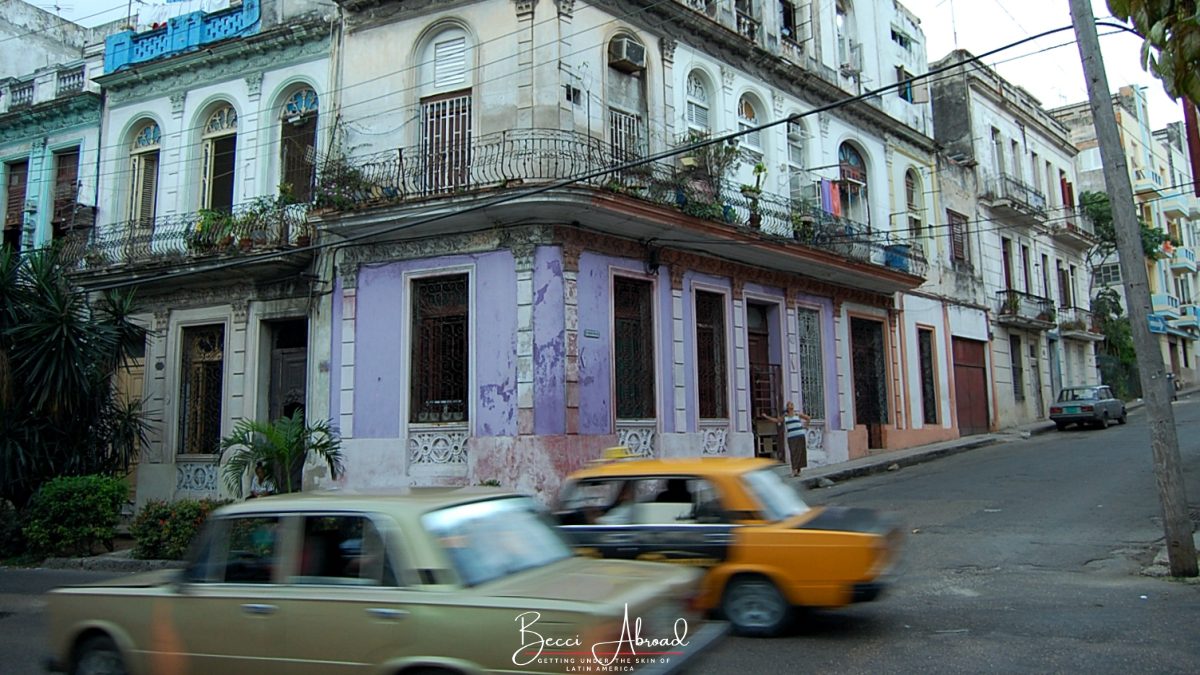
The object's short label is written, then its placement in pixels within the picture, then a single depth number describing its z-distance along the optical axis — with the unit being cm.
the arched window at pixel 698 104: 1781
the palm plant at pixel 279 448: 1349
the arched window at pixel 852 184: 2186
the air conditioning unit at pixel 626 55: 1602
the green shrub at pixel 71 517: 1332
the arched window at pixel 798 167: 2030
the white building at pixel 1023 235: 2870
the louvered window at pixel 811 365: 1989
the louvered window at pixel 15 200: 2116
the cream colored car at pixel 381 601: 421
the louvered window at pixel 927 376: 2448
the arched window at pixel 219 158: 1842
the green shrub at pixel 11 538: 1379
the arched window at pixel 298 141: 1730
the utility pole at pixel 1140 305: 902
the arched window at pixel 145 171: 1939
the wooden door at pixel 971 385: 2647
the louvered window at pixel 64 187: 2036
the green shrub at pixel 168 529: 1248
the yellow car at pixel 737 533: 679
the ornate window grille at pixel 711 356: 1738
